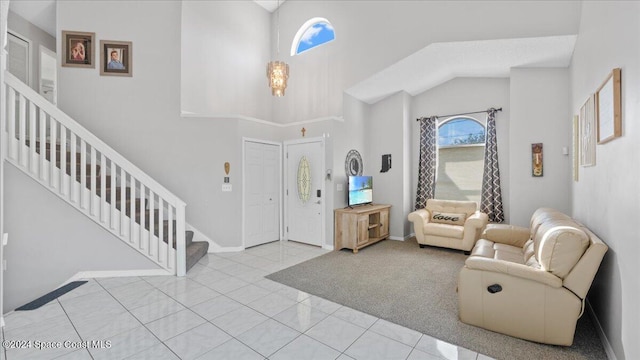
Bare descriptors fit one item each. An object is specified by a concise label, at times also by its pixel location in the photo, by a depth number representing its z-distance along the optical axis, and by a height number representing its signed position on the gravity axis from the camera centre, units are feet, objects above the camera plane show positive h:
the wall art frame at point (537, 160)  14.11 +0.98
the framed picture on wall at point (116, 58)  14.57 +6.52
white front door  16.75 -0.73
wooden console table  15.58 -2.78
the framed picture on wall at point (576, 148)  10.82 +1.28
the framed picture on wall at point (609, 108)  6.19 +1.74
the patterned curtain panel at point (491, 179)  16.56 +0.02
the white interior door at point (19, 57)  14.39 +6.64
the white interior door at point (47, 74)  15.90 +6.22
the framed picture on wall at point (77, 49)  13.99 +6.74
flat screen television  16.78 -0.66
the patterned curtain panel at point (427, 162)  18.71 +1.19
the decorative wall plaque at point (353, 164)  17.52 +1.06
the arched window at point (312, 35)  18.79 +10.28
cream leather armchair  15.02 -2.56
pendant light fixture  13.04 +4.90
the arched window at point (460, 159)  17.72 +1.37
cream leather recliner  6.82 -2.86
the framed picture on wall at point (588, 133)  8.34 +1.53
